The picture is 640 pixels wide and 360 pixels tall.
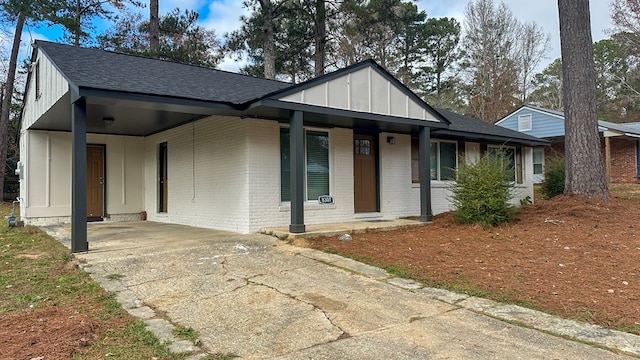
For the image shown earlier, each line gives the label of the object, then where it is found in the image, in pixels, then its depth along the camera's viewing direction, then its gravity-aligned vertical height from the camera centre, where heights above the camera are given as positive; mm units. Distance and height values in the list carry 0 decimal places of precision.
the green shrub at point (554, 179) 11820 +142
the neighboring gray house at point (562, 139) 20703 +2171
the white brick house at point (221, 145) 7000 +1033
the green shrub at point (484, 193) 7934 -152
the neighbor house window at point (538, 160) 22344 +1283
